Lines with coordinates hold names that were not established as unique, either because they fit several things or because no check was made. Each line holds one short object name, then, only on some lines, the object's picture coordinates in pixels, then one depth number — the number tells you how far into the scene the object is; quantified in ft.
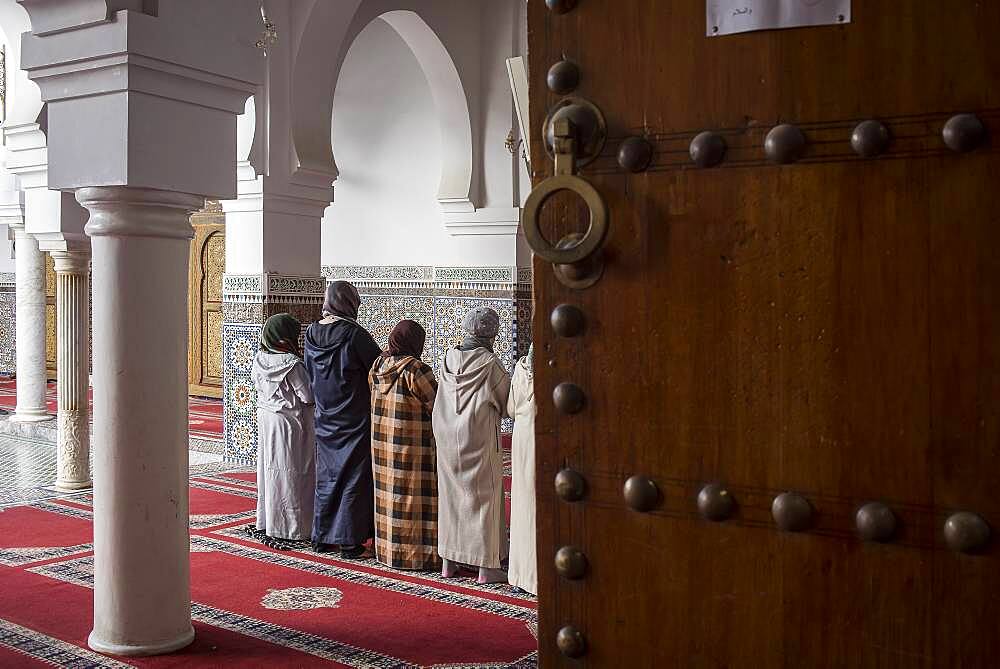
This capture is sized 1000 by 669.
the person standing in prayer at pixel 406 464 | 12.80
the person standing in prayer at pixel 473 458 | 12.19
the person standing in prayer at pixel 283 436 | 14.06
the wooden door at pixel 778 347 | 3.04
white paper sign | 3.19
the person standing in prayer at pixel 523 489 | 11.27
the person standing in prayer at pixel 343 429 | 13.51
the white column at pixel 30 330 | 24.18
